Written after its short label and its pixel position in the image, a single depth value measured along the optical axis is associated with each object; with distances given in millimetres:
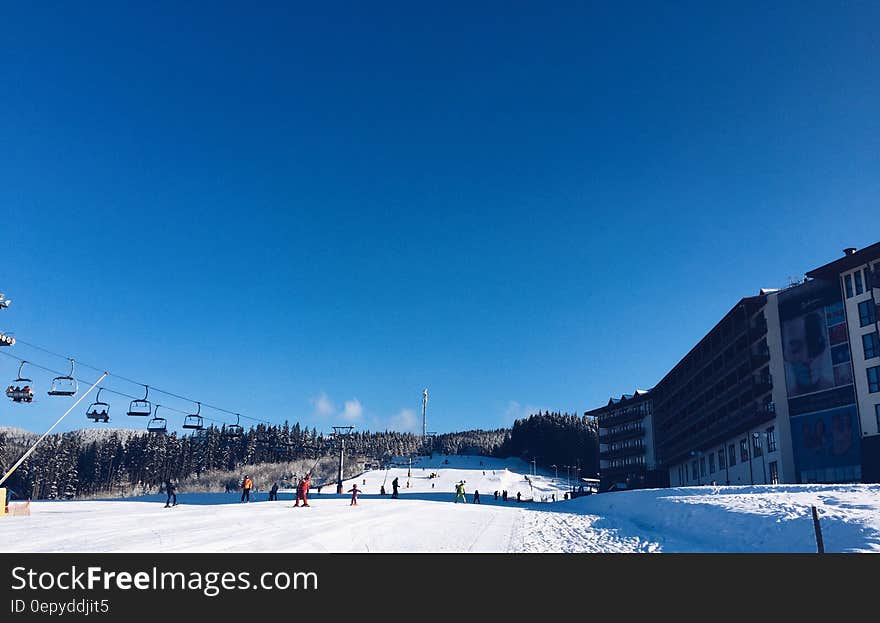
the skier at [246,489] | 42588
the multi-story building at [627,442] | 112088
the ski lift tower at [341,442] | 62219
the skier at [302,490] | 36375
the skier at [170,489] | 38344
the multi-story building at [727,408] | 63281
